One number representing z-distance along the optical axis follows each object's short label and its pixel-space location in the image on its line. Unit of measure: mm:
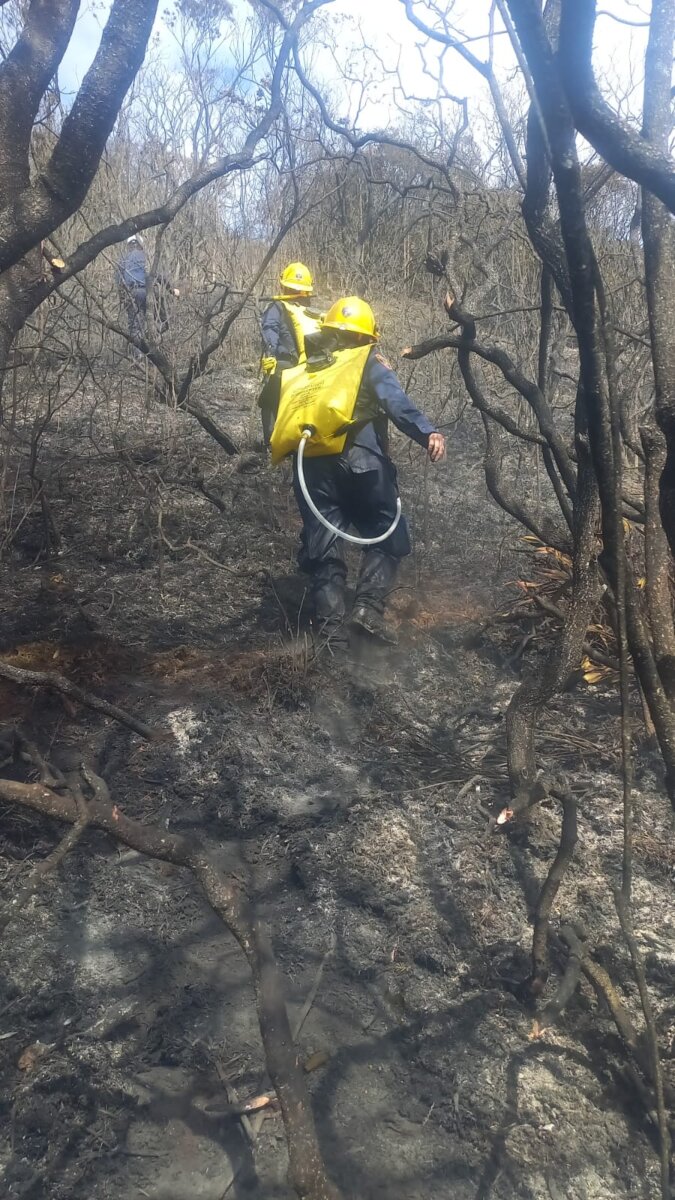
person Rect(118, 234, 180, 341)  6148
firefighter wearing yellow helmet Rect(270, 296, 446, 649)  4379
